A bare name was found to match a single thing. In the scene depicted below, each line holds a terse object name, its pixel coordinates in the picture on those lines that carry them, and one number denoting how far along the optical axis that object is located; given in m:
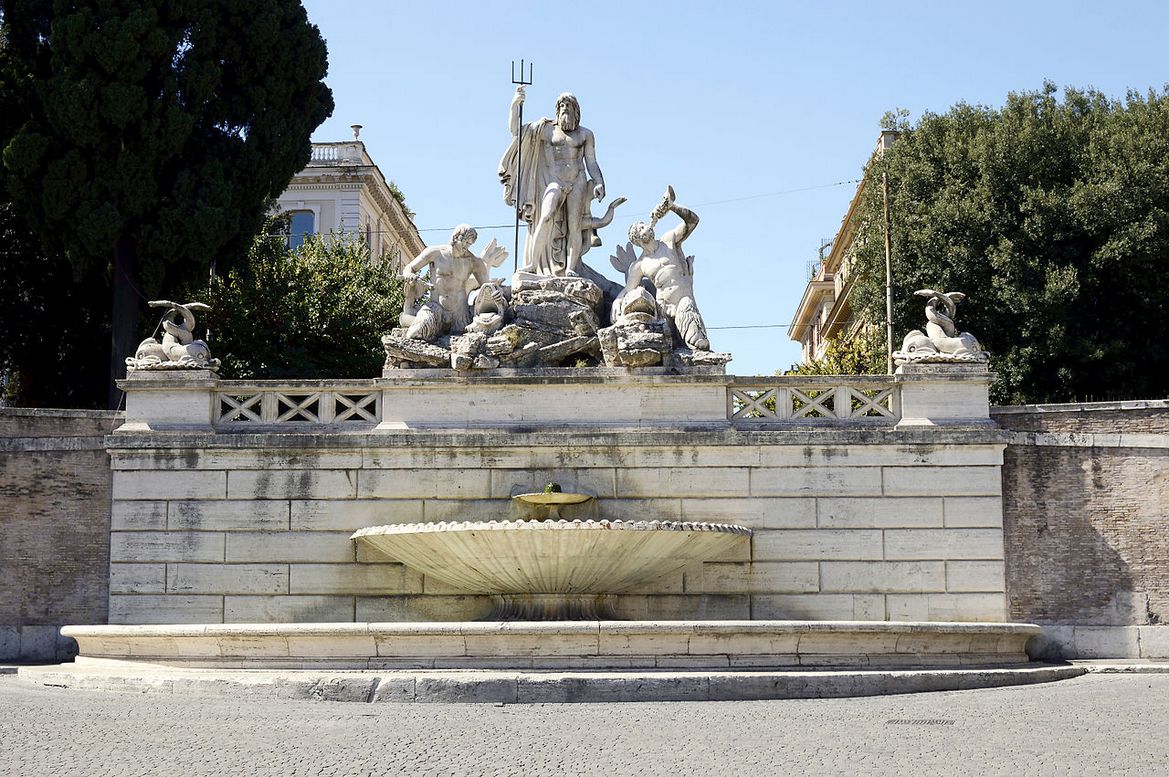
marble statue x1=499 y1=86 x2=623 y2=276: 22.34
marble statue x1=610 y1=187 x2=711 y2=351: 21.11
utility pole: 32.72
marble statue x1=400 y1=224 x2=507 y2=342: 21.39
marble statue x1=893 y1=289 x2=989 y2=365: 20.61
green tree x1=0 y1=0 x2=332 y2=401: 27.47
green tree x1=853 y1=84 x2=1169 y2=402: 31.02
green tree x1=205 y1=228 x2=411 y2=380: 31.98
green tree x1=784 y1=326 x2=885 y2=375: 36.28
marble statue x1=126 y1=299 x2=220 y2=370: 20.92
